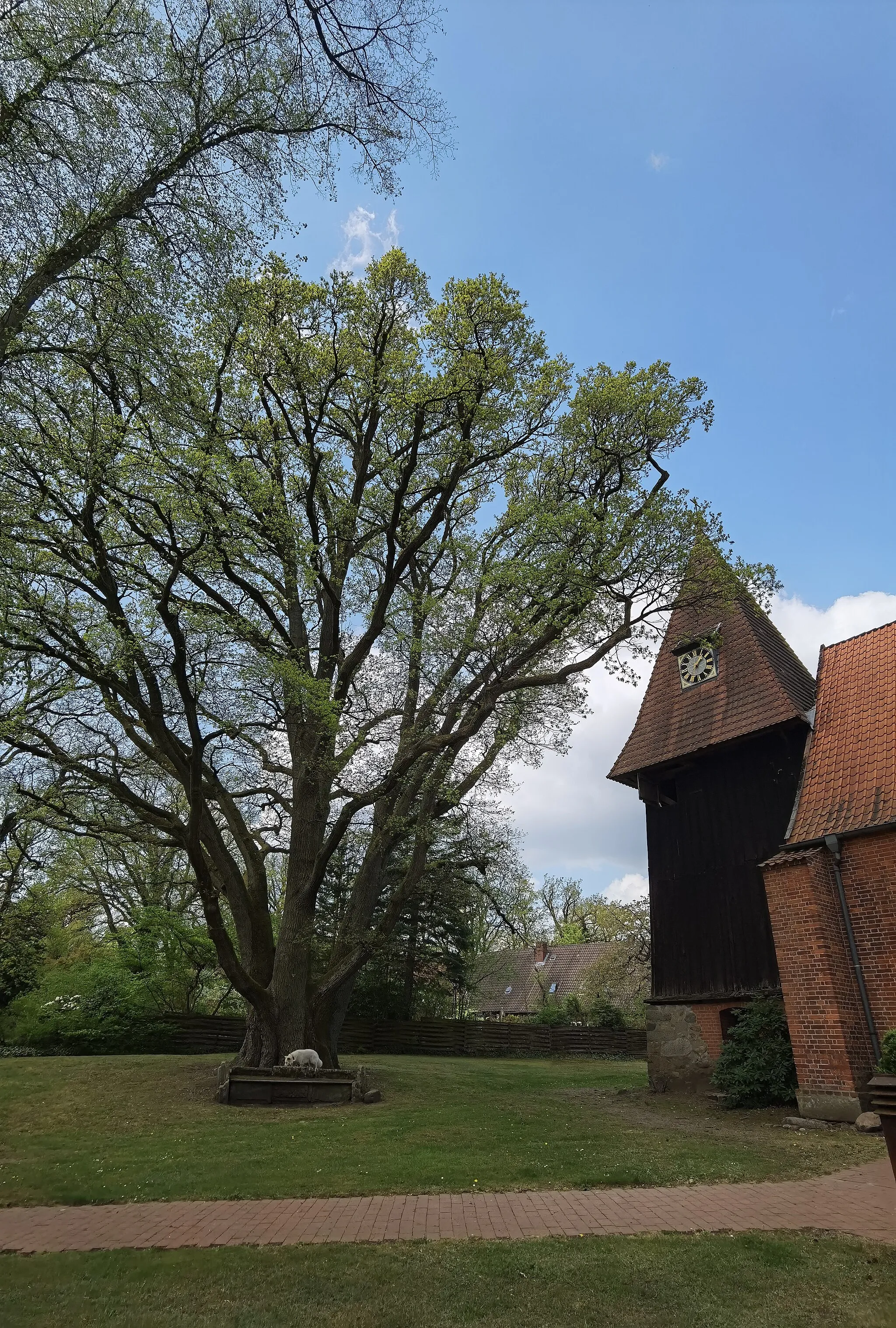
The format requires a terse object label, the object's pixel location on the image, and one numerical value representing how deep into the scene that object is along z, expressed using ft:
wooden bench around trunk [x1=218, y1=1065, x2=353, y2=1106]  37.63
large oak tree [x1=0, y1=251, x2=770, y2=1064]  34.76
